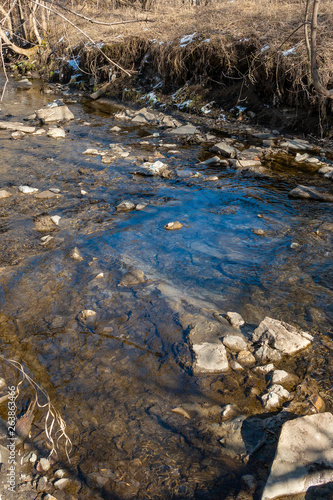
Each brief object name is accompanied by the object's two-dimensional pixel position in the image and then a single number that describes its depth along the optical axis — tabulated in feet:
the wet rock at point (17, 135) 24.86
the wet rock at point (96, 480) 6.04
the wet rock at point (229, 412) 7.13
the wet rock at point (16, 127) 26.22
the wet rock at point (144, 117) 29.84
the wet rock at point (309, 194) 17.10
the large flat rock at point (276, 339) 8.46
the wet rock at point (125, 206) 16.20
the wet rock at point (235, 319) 9.41
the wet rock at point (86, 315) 9.78
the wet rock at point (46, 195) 16.98
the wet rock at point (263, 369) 8.07
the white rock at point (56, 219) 14.73
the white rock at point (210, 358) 8.15
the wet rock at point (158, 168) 19.98
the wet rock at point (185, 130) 26.58
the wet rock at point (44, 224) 14.30
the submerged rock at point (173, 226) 14.69
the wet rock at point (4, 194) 16.69
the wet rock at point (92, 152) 22.62
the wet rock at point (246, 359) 8.31
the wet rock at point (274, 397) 7.33
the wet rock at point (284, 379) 7.79
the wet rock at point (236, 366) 8.16
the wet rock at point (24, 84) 41.59
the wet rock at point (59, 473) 6.12
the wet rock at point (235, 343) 8.59
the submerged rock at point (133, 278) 11.18
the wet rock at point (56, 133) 25.65
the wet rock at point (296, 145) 23.34
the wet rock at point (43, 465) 6.23
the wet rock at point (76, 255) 12.40
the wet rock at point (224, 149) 22.41
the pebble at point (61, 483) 5.96
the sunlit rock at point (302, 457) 5.77
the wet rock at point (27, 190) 17.26
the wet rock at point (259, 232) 14.39
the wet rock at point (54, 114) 29.14
